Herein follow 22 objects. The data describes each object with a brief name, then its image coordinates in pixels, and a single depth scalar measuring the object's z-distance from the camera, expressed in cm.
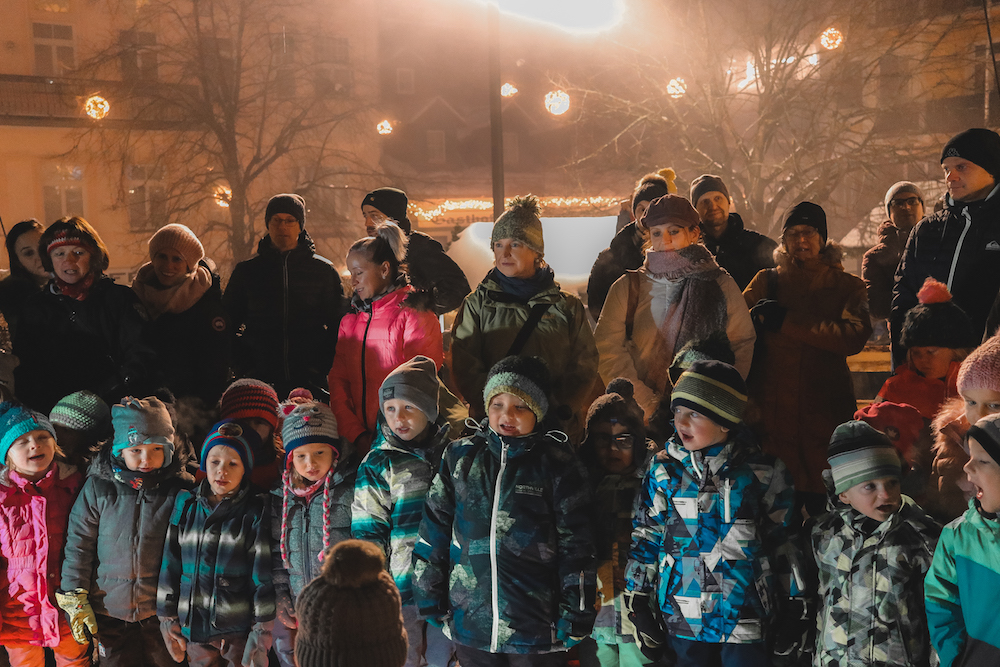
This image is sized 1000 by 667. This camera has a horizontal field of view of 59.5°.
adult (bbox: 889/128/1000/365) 458
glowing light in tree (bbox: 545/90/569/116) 1137
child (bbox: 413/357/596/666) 342
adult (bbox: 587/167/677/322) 532
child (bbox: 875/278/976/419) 407
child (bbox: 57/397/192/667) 426
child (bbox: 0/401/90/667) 434
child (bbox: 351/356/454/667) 384
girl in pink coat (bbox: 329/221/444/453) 454
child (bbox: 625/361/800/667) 327
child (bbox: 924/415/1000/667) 284
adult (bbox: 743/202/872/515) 460
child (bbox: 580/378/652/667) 390
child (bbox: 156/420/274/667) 405
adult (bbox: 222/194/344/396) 542
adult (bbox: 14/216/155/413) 483
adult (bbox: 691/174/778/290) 521
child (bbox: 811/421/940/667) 308
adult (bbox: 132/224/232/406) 506
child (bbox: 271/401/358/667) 400
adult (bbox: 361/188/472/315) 546
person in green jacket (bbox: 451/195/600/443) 428
